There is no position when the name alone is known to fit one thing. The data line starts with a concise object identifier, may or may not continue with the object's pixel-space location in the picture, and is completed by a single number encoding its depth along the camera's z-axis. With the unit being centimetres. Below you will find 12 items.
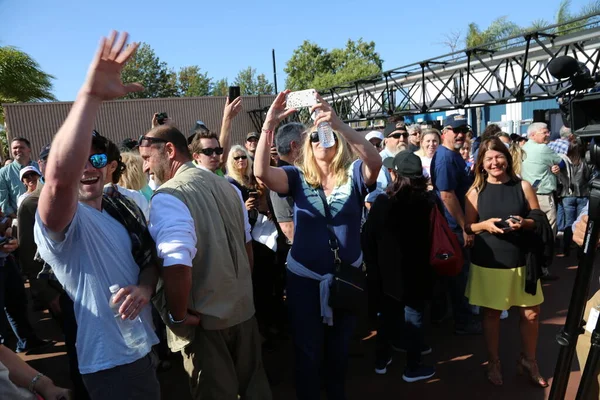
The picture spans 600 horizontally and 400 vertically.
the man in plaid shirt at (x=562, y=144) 697
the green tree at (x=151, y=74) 4792
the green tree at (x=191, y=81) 5206
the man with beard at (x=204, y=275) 197
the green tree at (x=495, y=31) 3881
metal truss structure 876
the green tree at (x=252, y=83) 6025
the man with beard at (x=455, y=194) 409
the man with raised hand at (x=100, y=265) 142
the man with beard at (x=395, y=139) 555
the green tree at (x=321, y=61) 5131
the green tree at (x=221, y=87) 6688
